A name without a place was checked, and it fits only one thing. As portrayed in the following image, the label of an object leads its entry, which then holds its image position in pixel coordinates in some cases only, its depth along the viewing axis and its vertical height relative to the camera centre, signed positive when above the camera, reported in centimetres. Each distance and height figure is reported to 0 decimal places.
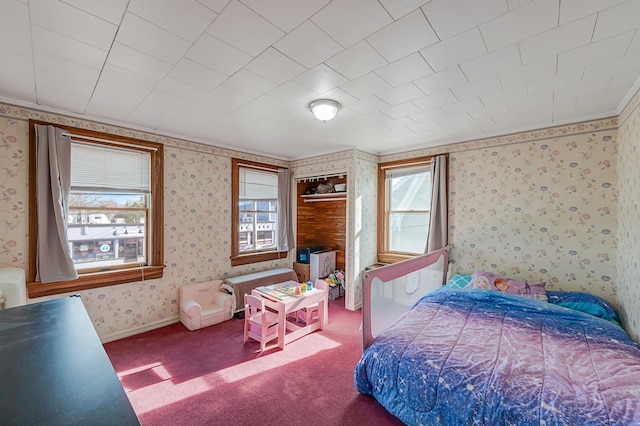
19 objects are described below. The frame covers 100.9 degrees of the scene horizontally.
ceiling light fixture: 233 +92
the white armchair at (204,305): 330 -128
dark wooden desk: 71 -57
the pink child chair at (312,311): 337 -134
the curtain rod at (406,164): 395 +71
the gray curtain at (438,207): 367 +4
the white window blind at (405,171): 404 +62
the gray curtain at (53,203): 255 +5
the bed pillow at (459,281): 325 -89
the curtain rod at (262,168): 425 +71
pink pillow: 274 -82
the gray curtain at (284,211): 472 -3
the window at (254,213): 414 -6
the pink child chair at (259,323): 285 -126
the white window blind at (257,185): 432 +42
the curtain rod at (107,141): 276 +76
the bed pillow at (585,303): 241 -89
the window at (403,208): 405 +3
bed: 135 -93
